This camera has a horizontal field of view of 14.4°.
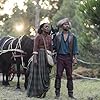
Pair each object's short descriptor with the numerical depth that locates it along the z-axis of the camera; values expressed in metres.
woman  9.59
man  9.47
